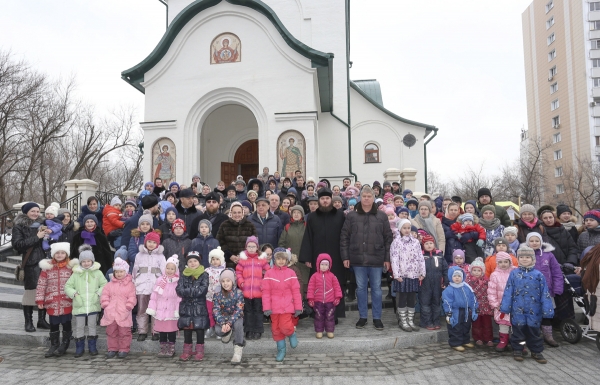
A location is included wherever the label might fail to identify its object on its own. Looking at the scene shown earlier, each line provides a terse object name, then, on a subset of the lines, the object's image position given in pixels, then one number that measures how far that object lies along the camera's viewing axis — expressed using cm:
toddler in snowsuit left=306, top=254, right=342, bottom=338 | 503
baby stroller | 504
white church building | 1225
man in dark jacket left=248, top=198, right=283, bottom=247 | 591
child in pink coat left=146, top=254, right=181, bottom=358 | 468
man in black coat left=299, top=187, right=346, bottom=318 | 563
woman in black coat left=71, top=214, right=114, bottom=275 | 583
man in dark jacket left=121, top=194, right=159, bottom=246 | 579
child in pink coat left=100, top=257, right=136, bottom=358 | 472
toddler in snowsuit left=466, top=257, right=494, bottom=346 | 496
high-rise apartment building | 3969
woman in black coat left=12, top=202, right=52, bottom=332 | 545
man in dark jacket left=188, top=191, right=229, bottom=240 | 605
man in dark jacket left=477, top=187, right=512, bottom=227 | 635
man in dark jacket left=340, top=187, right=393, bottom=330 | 539
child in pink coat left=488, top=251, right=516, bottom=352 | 478
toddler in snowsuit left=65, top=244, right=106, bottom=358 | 482
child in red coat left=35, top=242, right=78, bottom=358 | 485
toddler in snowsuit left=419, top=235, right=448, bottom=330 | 536
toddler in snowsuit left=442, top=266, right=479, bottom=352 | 483
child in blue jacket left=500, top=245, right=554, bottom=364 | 453
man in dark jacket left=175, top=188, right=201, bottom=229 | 643
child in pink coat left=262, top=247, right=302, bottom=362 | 459
